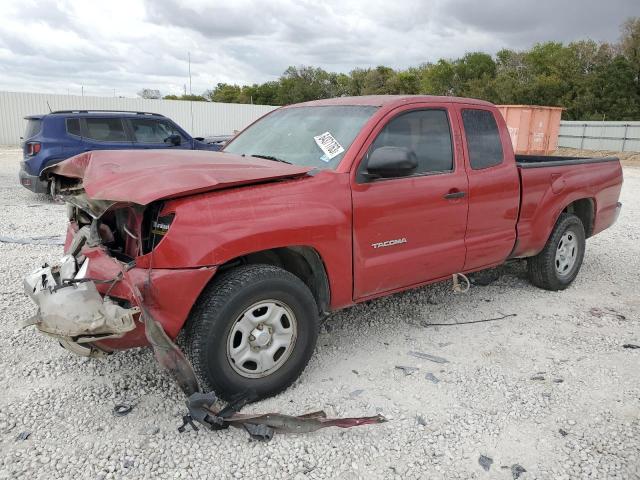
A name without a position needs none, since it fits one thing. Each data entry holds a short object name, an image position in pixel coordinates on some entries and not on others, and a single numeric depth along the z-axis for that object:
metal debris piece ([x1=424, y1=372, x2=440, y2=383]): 3.52
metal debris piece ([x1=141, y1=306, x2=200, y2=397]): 2.72
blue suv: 9.59
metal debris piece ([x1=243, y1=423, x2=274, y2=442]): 2.81
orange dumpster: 21.16
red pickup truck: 2.80
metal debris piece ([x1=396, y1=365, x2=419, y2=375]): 3.63
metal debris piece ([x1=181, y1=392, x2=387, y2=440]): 2.81
